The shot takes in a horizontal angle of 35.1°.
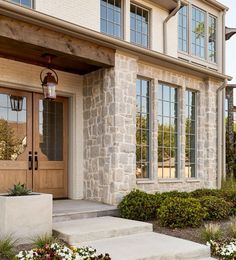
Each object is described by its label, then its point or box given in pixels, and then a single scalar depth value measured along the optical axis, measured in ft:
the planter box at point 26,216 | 16.83
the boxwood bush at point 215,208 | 24.70
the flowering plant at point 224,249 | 17.16
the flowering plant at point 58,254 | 14.07
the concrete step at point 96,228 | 17.84
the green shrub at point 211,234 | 19.61
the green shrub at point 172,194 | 25.25
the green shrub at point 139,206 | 23.21
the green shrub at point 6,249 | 15.46
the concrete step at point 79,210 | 21.01
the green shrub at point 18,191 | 18.03
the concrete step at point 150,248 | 16.12
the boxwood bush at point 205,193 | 28.55
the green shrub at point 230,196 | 27.80
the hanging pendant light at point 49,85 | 23.00
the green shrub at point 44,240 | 16.42
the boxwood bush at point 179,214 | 22.02
